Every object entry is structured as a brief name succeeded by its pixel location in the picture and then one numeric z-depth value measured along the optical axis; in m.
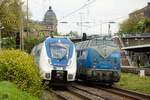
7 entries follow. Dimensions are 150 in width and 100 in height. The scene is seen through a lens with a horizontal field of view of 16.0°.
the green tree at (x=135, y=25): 146.25
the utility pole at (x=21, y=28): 59.39
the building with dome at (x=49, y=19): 150.45
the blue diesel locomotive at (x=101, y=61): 32.41
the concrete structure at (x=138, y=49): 61.59
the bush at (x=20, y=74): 20.36
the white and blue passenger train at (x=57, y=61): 29.31
